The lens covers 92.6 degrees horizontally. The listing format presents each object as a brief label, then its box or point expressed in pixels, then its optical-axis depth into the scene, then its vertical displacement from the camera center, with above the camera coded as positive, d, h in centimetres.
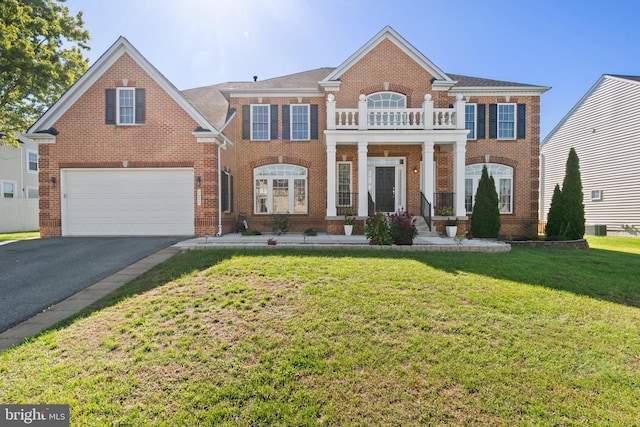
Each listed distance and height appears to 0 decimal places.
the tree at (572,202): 1280 +45
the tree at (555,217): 1313 -20
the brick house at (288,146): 1205 +289
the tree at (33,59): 1424 +764
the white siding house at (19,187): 1844 +163
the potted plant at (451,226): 1226 -56
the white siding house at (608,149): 1614 +372
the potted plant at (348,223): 1222 -44
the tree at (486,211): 1297 +6
